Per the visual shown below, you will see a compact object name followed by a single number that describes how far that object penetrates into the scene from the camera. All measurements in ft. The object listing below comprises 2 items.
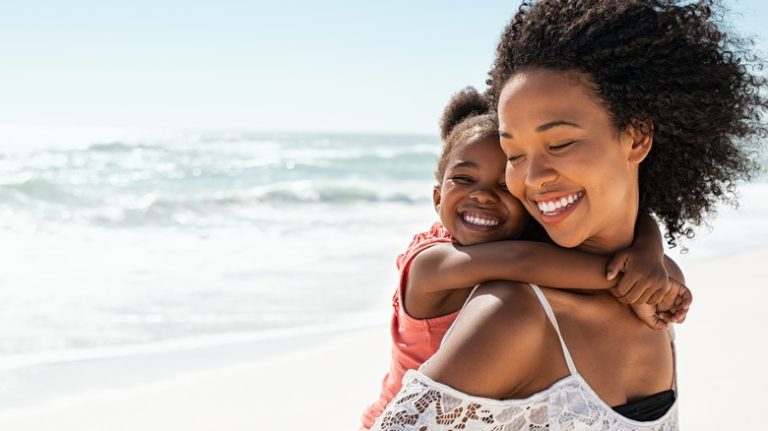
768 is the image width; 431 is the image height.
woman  5.45
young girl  6.45
